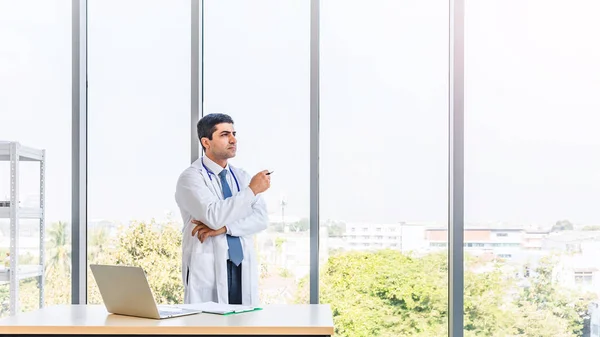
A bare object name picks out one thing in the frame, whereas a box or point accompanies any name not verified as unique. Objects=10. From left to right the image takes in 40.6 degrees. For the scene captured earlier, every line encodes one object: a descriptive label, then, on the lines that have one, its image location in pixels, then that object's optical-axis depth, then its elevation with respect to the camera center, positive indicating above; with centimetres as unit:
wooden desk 264 -51
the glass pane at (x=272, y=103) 434 +38
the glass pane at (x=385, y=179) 433 -3
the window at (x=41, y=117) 439 +30
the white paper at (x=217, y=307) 295 -51
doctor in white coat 373 -23
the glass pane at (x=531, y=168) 429 +3
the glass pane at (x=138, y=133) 440 +22
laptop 277 -42
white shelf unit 390 -21
